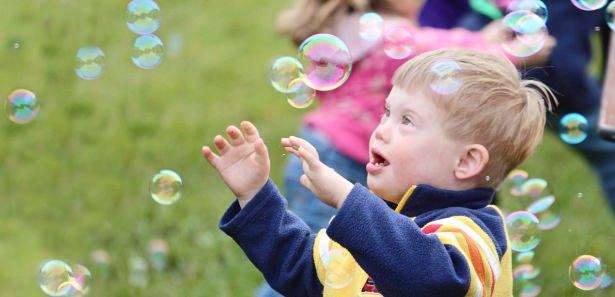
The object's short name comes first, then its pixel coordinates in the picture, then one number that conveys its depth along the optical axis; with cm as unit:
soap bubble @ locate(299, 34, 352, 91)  584
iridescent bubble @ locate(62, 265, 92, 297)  634
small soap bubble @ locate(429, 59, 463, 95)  478
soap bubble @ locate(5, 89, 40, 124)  703
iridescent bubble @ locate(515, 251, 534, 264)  651
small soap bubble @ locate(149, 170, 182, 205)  609
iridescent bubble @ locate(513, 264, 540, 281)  663
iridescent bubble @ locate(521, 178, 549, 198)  693
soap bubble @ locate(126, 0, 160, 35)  692
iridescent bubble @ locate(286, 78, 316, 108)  602
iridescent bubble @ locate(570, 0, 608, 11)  658
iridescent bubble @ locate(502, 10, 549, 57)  632
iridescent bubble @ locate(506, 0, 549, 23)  644
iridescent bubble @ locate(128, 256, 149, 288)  891
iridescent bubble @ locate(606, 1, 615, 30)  659
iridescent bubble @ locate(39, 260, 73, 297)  633
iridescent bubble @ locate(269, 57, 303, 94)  602
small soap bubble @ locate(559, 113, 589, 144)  688
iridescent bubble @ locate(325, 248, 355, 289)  483
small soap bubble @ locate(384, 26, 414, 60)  643
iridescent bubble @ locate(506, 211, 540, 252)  590
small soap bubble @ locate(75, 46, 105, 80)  696
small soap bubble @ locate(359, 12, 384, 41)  678
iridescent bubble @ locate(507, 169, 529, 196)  697
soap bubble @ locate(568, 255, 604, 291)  605
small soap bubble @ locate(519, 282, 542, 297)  674
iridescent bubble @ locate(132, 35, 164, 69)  678
